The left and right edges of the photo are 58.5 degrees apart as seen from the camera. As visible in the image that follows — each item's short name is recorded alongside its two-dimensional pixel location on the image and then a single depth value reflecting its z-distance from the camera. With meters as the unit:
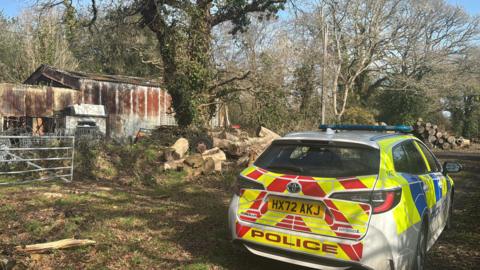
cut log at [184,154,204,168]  11.35
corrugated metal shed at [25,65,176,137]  21.55
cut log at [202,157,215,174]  11.43
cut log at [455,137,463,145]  27.92
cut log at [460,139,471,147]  27.90
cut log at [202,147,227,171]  11.74
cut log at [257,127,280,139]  14.72
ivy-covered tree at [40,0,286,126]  15.77
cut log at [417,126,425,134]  27.00
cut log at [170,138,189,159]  11.90
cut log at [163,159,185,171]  11.12
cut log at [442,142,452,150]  26.79
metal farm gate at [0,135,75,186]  10.03
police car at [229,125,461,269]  3.92
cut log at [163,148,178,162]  11.73
